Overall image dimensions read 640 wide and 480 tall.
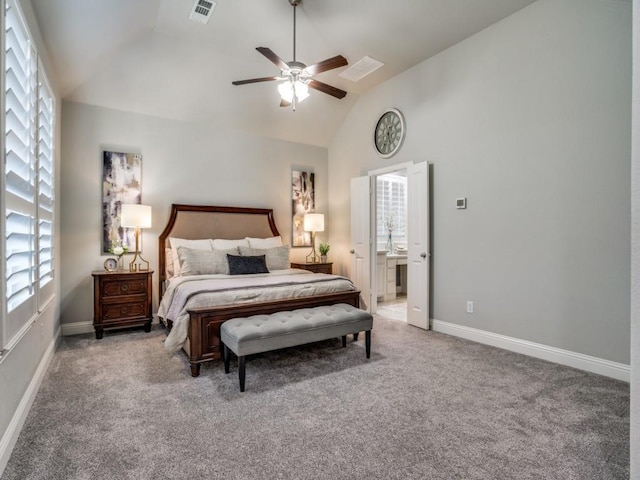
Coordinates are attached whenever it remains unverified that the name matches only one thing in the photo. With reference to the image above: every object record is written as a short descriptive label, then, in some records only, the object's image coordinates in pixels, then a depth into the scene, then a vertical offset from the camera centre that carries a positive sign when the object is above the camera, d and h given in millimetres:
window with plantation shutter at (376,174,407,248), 6723 +604
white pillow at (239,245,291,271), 4648 -227
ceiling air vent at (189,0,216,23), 3508 +2400
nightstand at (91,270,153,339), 3896 -716
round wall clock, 4777 +1528
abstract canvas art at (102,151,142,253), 4316 +616
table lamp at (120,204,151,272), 4078 +251
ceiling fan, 3080 +1555
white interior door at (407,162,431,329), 4305 -96
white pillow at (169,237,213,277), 4339 -86
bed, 3002 -493
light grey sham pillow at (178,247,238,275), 4137 -286
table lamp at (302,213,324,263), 5641 +265
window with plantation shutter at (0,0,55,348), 1855 +378
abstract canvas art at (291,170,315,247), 5840 +619
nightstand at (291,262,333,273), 5355 -453
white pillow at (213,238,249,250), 4700 -73
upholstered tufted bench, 2652 -766
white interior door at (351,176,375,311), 5207 +31
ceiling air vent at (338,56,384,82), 4480 +2310
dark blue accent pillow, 4285 -339
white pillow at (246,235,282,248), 5039 -57
